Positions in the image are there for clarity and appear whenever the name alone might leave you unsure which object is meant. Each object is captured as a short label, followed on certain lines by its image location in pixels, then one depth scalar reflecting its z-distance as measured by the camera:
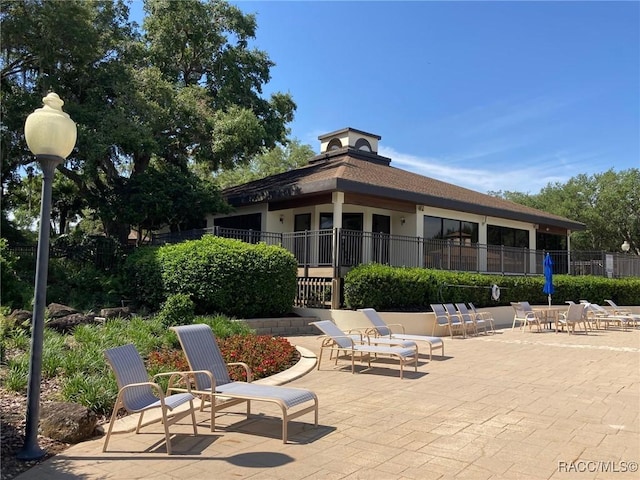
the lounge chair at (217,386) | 5.04
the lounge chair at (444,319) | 13.73
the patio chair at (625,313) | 18.23
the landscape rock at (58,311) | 9.84
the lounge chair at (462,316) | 13.95
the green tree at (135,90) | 15.53
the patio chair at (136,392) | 4.61
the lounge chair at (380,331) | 10.46
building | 15.77
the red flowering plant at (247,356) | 7.45
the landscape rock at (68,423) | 4.92
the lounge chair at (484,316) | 15.39
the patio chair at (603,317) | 17.58
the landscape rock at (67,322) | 8.99
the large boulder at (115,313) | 10.67
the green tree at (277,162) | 45.75
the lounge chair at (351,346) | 8.26
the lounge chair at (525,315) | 16.02
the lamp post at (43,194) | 4.55
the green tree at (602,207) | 39.34
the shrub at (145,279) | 13.39
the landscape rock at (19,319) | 7.87
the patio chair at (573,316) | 15.85
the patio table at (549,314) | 16.45
